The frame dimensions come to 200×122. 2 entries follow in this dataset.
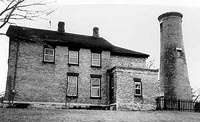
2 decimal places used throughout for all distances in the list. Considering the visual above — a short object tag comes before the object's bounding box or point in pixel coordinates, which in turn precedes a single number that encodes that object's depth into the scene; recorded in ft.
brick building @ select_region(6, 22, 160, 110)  96.48
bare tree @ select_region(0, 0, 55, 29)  44.98
